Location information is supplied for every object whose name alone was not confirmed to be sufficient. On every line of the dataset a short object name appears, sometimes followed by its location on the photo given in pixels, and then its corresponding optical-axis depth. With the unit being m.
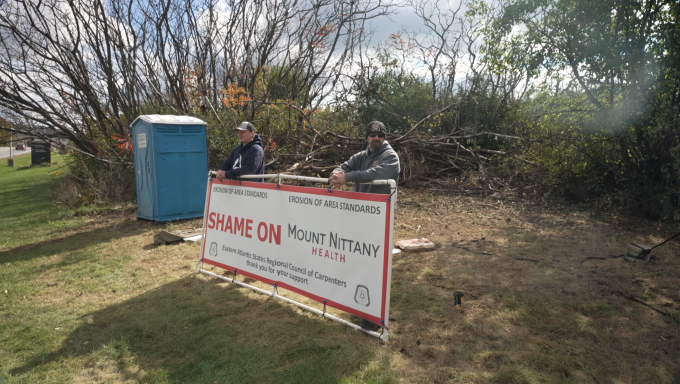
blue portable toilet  8.59
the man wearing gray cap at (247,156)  5.41
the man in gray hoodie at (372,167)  3.89
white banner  3.55
